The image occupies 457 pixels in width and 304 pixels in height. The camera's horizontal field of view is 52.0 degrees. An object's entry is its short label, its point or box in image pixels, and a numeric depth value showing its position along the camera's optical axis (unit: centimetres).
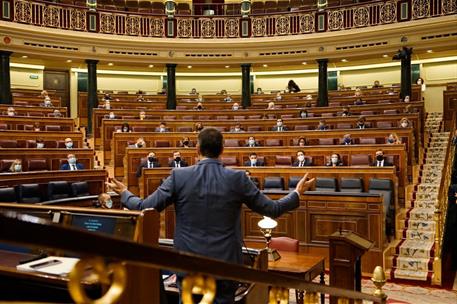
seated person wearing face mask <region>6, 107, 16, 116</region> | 1058
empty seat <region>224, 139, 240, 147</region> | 995
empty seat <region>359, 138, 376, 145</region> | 905
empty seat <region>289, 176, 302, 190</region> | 752
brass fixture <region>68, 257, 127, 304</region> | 82
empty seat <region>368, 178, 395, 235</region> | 654
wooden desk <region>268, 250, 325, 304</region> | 378
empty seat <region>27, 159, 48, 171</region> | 815
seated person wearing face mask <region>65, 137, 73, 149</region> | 927
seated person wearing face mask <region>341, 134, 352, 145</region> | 903
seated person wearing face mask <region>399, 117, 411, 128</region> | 939
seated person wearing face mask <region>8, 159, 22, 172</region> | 735
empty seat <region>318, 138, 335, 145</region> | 957
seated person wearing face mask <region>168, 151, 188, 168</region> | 879
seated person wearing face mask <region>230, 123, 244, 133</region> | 1105
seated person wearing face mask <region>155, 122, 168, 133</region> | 1087
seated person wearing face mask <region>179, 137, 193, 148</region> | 992
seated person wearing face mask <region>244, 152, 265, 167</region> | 865
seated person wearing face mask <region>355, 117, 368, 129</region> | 1001
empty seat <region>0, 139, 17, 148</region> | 858
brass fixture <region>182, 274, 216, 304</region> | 104
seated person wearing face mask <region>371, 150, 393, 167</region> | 785
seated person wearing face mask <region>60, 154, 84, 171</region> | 812
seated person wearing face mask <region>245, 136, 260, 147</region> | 956
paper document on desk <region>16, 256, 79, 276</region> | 167
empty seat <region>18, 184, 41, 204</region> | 645
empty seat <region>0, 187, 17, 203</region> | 587
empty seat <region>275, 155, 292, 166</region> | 882
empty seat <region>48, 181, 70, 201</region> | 705
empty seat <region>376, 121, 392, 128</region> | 1020
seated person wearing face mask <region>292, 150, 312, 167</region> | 845
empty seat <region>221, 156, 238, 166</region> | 915
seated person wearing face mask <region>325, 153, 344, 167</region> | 816
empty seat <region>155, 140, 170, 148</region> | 1027
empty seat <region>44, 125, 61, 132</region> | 1039
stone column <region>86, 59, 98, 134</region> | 1428
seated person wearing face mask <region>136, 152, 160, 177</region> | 877
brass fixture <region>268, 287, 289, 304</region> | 162
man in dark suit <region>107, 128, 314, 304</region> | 190
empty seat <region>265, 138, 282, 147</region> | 991
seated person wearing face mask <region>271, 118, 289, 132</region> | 1072
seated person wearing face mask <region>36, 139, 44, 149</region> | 889
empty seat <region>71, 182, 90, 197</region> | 738
